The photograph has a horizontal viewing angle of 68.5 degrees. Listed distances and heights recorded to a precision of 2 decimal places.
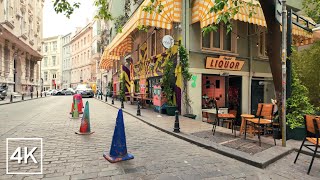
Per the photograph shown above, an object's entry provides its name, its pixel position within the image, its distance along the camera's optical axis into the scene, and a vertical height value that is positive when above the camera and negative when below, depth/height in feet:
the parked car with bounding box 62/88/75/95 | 160.25 -1.81
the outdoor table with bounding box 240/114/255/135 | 23.03 -2.80
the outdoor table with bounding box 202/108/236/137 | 24.64 -3.59
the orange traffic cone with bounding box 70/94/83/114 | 38.10 -1.77
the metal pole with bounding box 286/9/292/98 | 22.85 +3.84
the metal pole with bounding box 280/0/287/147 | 19.48 +1.12
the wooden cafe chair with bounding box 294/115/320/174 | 14.06 -2.38
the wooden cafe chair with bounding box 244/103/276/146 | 22.33 -1.98
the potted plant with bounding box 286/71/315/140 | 22.17 -1.84
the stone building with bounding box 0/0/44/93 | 83.51 +19.13
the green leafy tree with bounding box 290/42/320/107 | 25.02 +2.33
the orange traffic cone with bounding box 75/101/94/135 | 24.56 -3.65
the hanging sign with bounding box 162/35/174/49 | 36.99 +7.71
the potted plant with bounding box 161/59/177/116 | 41.51 +1.41
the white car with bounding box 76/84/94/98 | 106.52 -0.72
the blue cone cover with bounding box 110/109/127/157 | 16.03 -3.62
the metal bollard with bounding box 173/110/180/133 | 25.46 -3.94
